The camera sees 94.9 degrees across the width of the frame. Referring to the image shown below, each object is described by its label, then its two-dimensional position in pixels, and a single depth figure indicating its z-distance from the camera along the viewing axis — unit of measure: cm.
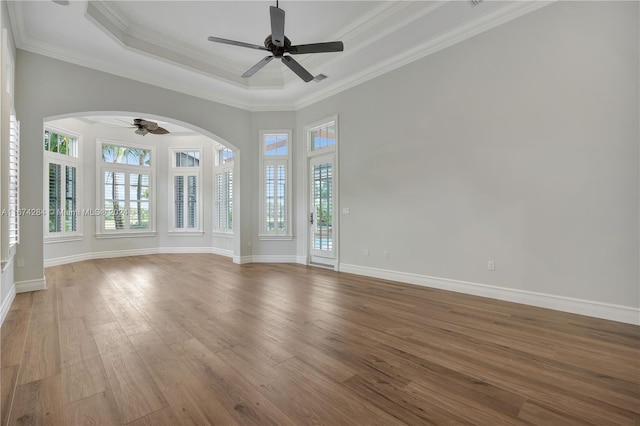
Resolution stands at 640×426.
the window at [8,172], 289
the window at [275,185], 664
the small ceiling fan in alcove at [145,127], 617
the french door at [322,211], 587
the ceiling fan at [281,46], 321
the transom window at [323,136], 588
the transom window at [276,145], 668
